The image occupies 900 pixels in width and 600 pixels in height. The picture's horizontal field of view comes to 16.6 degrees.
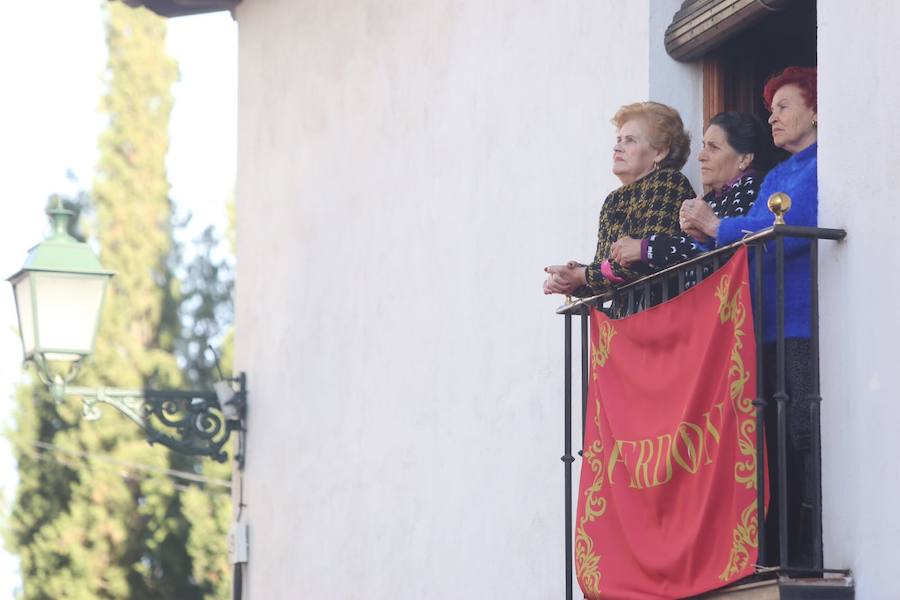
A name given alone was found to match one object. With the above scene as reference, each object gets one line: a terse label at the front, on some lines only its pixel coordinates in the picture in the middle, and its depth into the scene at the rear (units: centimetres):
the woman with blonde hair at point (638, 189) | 1066
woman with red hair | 952
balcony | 886
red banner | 936
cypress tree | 3671
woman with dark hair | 1016
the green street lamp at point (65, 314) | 1752
